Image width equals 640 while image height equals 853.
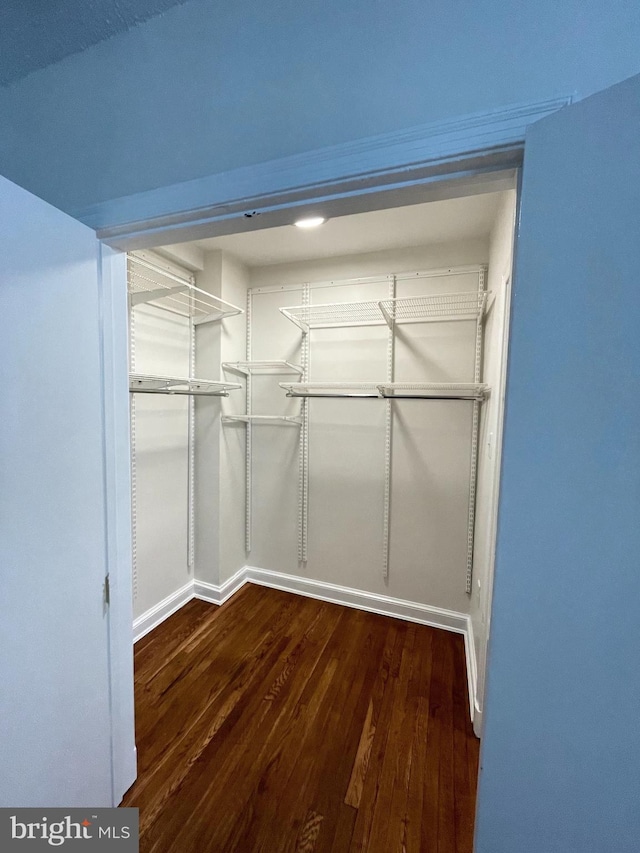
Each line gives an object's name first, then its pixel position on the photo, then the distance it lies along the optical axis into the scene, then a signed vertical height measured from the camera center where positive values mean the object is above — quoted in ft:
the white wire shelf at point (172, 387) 5.38 +0.31
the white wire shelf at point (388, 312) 6.70 +2.09
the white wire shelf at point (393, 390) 6.25 +0.35
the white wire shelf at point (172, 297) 5.75 +2.19
